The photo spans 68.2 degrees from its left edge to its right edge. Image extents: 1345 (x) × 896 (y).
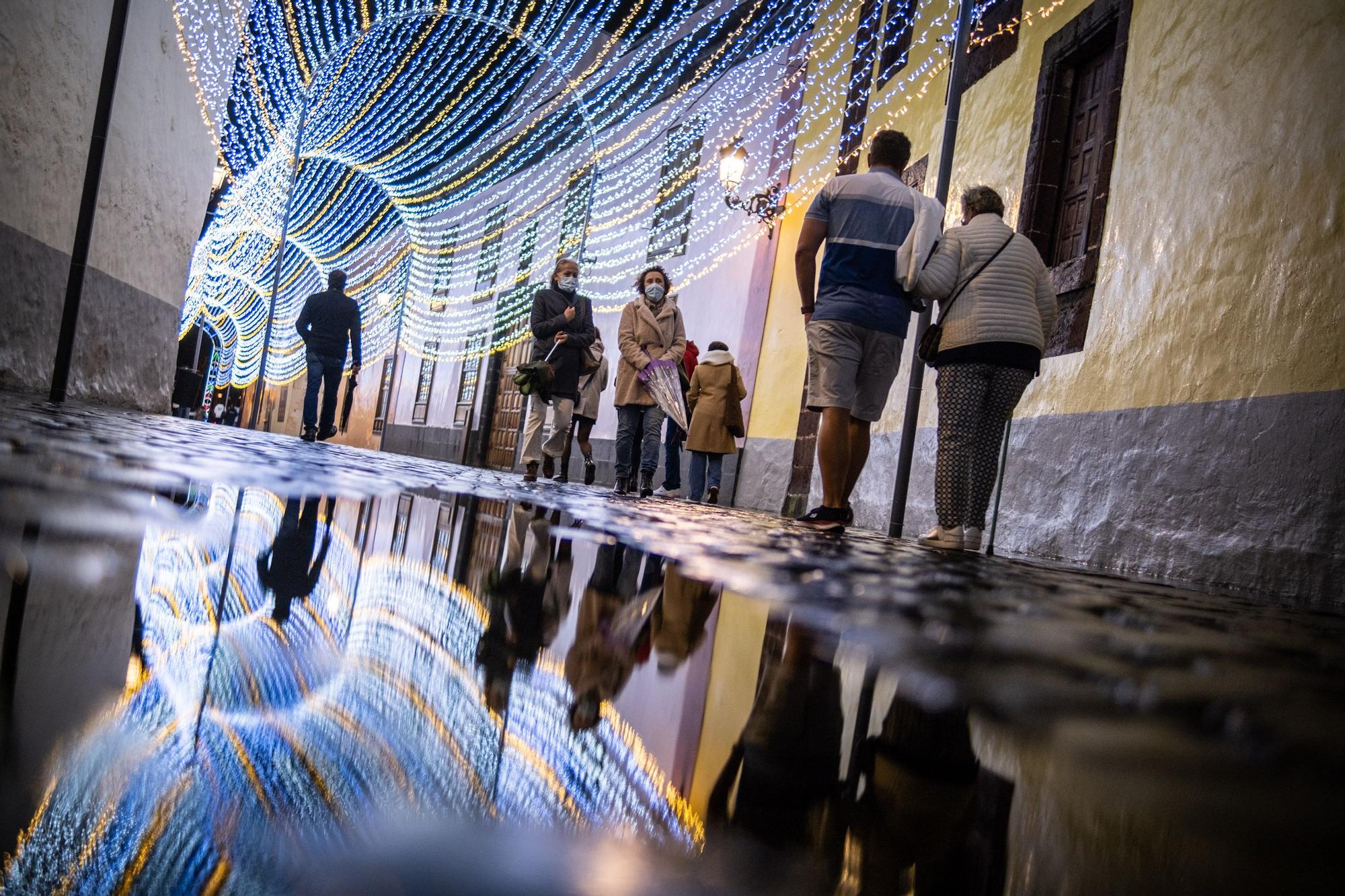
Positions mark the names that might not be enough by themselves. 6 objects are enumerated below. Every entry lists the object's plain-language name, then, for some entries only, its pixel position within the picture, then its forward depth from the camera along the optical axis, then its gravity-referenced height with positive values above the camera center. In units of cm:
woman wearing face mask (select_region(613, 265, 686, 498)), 817 +105
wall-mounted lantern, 1048 +316
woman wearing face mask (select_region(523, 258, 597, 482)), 795 +93
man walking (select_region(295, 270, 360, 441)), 1055 +100
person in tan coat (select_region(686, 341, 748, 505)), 933 +75
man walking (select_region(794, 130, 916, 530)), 484 +97
